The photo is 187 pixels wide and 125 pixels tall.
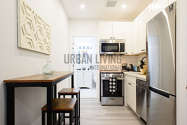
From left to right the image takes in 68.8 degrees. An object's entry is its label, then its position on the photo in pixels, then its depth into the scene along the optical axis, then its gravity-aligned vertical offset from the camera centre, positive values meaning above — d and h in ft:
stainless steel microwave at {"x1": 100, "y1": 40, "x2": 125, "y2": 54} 13.53 +1.48
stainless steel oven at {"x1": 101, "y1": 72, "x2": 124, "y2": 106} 12.68 -2.52
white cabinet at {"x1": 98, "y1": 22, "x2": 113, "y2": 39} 13.64 +3.19
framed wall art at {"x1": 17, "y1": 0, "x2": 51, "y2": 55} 4.61 +1.29
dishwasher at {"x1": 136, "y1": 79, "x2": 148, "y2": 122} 8.15 -2.31
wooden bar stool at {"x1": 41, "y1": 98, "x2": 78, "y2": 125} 5.22 -1.80
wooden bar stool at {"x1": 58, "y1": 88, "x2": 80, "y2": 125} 7.95 -1.78
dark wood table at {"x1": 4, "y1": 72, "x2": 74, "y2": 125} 3.87 -0.72
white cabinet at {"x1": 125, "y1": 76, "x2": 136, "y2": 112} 10.27 -2.40
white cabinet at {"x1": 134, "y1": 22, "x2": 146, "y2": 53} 10.41 +2.16
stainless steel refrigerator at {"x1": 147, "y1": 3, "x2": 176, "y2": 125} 5.28 -0.24
